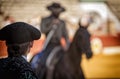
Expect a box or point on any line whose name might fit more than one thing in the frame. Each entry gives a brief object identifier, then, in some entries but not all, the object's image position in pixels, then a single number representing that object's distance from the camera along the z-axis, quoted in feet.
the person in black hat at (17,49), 10.59
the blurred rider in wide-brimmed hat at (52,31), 26.36
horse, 26.49
